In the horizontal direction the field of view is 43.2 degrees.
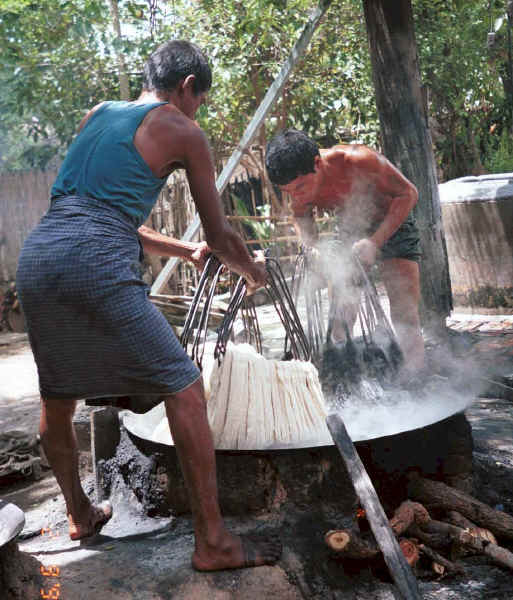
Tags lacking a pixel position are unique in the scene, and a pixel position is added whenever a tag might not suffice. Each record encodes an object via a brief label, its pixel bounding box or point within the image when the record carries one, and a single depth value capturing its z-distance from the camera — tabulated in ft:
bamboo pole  20.43
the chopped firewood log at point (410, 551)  7.81
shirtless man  12.80
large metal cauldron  8.48
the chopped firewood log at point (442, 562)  7.92
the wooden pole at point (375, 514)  6.58
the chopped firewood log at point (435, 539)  8.13
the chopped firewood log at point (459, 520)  8.40
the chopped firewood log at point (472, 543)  7.77
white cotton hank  8.77
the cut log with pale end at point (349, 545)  7.58
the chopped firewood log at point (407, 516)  8.00
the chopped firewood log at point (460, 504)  8.37
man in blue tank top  7.18
